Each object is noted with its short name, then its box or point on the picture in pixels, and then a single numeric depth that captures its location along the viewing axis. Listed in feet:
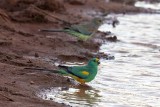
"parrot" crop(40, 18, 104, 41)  76.38
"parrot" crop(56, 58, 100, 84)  54.75
